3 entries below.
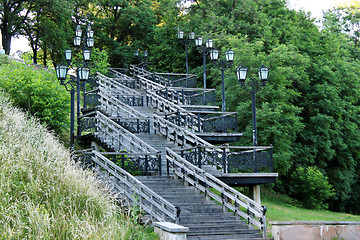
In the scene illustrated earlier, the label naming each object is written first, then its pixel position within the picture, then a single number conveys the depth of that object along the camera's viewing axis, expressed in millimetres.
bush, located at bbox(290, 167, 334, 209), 28750
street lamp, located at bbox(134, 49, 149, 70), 38562
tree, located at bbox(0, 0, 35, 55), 40781
